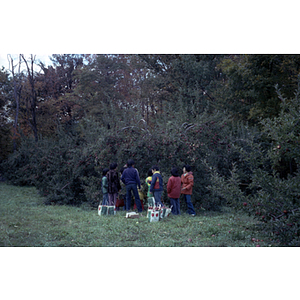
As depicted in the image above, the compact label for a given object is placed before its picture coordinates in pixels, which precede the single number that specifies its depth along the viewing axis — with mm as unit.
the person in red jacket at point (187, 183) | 8672
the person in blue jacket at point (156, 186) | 8148
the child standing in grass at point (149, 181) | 8569
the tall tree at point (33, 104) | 18156
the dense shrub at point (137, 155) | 9844
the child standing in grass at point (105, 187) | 9016
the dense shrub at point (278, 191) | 5254
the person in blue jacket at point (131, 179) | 8734
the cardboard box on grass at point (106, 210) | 8633
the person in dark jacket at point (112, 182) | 9000
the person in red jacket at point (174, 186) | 8414
